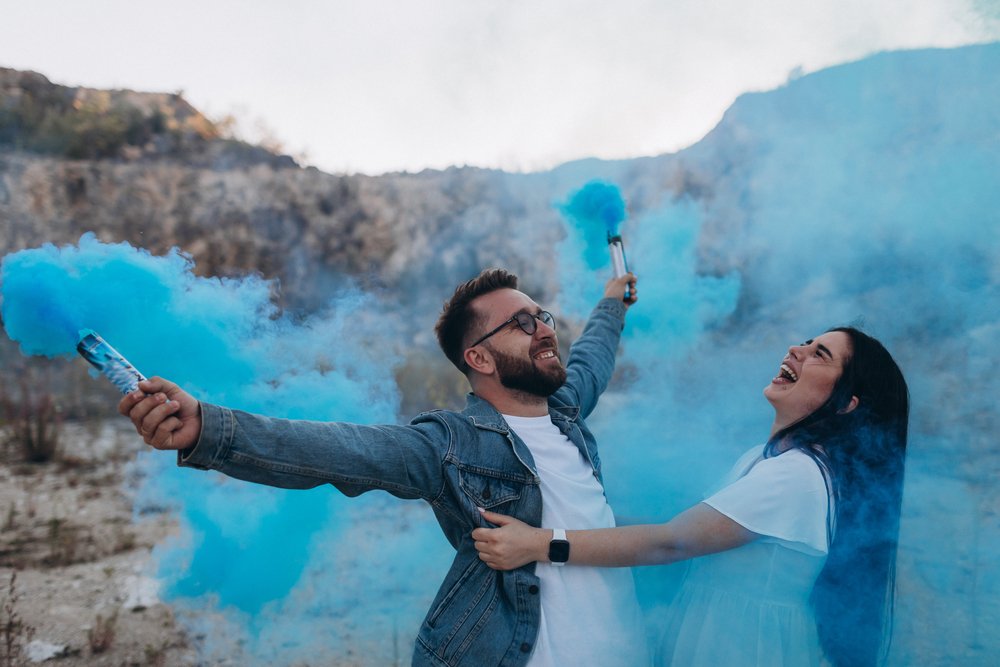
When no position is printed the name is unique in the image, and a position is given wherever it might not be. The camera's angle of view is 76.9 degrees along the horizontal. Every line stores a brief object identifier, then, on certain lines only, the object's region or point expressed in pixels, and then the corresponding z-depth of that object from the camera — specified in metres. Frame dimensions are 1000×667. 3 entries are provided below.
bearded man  1.50
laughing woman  1.79
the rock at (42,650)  3.57
